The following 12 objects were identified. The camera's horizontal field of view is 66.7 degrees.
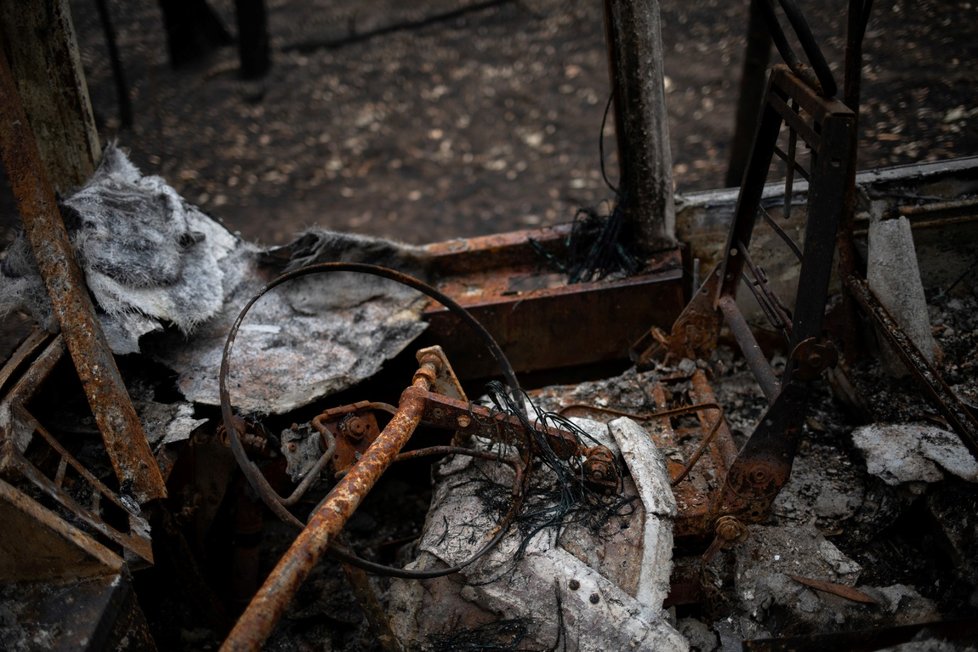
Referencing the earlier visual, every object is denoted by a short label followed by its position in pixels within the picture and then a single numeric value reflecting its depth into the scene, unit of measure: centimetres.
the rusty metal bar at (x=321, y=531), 187
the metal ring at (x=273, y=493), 220
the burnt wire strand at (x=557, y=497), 283
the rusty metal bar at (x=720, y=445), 312
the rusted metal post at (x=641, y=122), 358
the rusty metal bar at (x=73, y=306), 277
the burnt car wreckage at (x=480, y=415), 255
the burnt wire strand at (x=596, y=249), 409
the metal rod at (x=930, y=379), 269
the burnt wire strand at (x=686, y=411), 305
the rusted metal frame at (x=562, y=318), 399
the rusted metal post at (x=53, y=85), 356
